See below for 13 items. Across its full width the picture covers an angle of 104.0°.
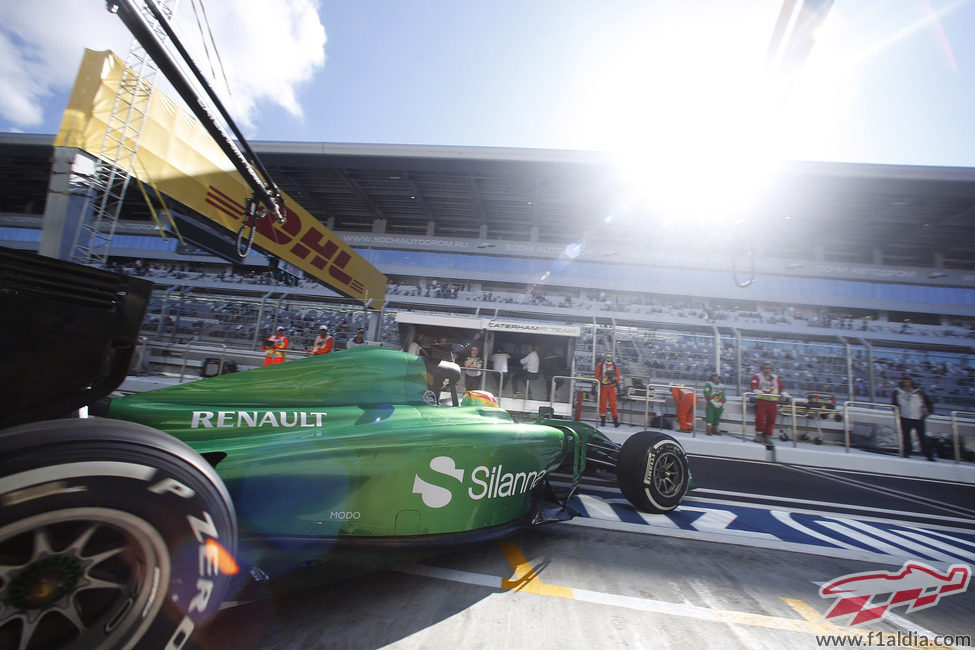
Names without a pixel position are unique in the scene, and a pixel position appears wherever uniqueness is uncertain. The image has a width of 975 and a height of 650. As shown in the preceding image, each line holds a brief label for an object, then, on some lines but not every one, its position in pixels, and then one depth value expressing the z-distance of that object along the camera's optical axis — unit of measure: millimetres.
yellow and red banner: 4785
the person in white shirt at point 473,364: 8448
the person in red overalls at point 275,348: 8562
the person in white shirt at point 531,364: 8352
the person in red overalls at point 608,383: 8539
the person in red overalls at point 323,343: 8875
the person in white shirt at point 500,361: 9086
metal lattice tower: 4918
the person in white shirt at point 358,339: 9141
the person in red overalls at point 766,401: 7867
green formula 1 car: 837
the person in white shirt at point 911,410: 7664
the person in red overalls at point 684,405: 8578
